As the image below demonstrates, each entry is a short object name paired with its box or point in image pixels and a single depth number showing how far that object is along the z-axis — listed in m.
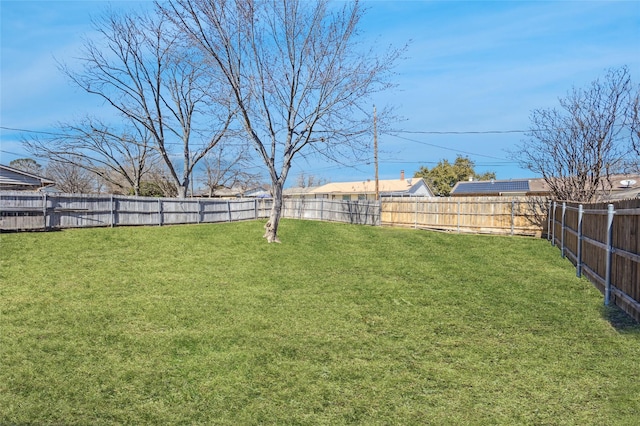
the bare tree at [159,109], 26.53
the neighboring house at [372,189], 53.06
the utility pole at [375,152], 31.53
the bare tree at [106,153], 29.53
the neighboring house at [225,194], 63.83
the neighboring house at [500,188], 41.92
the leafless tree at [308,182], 97.19
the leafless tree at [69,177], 47.06
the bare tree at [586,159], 19.25
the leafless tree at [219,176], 44.97
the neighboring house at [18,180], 23.84
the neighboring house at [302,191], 63.50
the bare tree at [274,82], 15.65
